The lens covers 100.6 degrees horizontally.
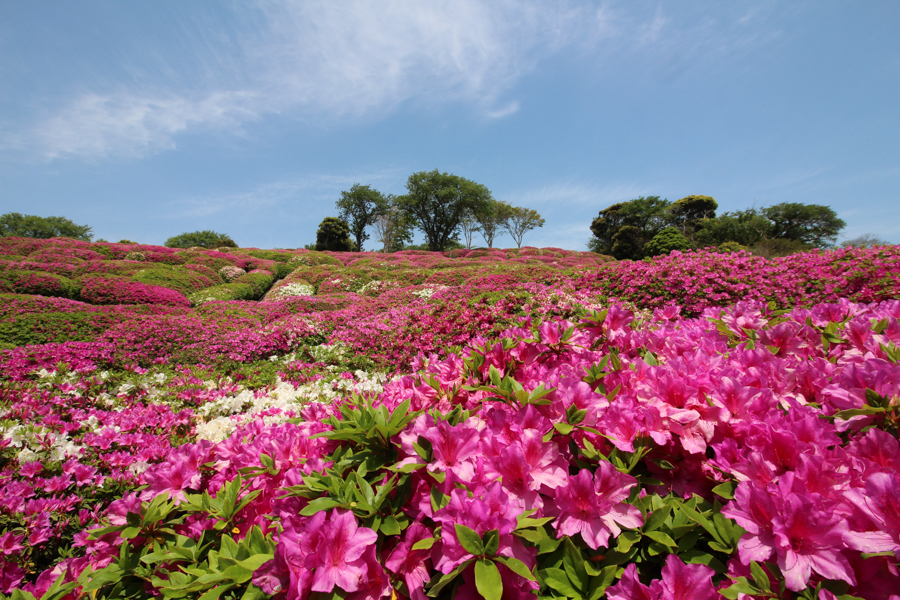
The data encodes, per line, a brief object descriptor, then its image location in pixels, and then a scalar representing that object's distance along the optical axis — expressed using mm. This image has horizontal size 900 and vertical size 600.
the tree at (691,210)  40438
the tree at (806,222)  35906
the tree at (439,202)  43781
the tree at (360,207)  47194
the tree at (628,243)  37781
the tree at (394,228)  46125
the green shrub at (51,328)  6162
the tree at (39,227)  43188
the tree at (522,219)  49344
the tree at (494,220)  47656
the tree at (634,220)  38938
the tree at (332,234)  41938
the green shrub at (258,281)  16062
